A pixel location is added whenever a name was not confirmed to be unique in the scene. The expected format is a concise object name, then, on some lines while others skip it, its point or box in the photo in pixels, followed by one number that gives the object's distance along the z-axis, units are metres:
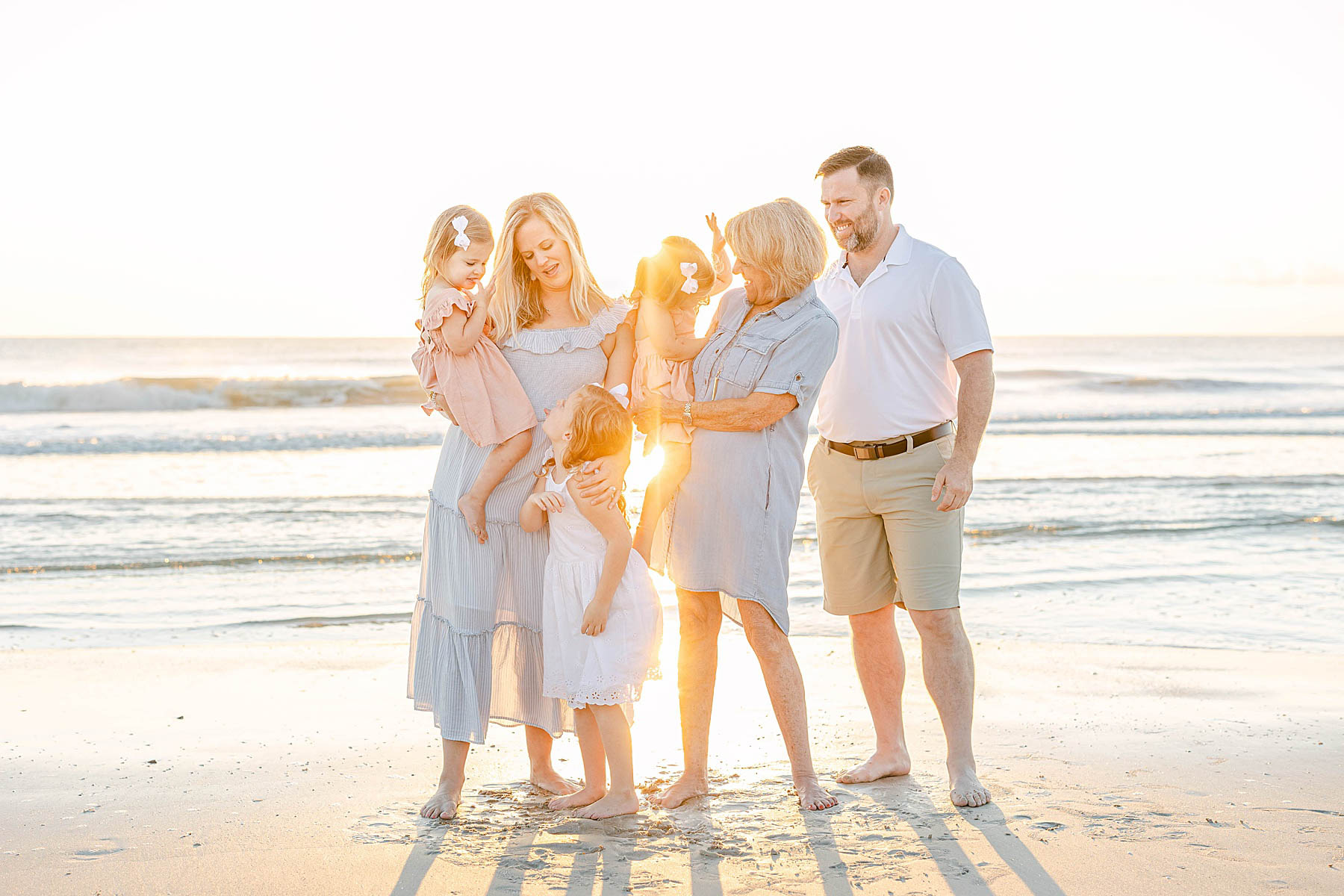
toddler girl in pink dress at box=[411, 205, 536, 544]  3.09
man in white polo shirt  3.31
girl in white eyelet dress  3.04
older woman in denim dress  3.12
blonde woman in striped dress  3.21
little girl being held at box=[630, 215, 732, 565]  3.14
